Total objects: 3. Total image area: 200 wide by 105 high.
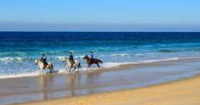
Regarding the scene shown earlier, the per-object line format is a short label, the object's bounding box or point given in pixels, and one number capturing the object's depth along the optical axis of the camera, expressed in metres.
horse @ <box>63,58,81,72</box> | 24.17
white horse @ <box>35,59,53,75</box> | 22.98
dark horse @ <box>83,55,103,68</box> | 25.74
